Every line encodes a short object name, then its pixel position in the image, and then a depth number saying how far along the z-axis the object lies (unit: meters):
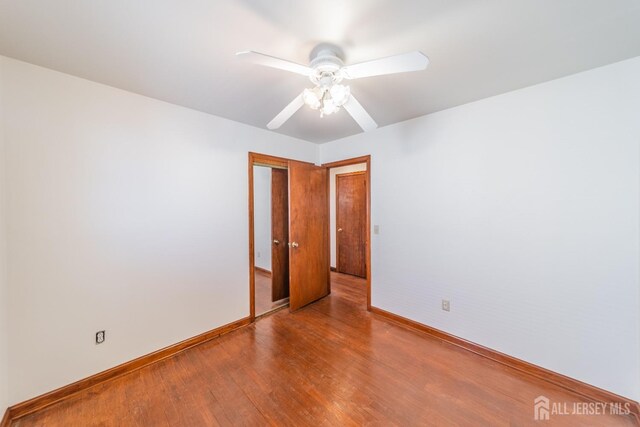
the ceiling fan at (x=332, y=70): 1.11
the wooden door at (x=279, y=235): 3.41
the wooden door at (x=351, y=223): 4.48
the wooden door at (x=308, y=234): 3.07
